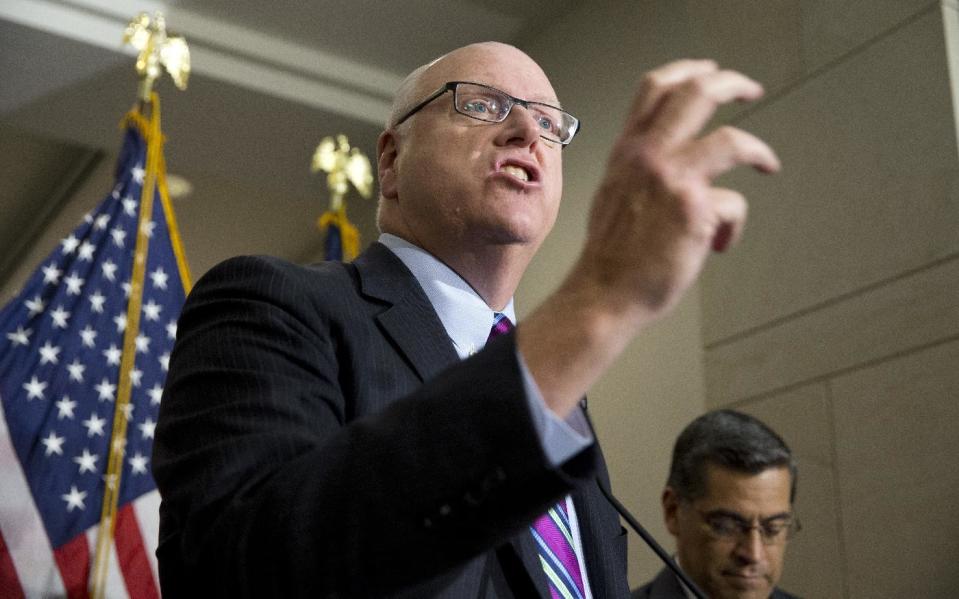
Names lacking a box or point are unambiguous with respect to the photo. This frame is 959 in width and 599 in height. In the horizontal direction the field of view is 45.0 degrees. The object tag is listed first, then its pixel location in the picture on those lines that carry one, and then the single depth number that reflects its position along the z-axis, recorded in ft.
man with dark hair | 10.53
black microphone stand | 4.64
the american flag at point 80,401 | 12.44
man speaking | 2.75
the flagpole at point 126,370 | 12.75
